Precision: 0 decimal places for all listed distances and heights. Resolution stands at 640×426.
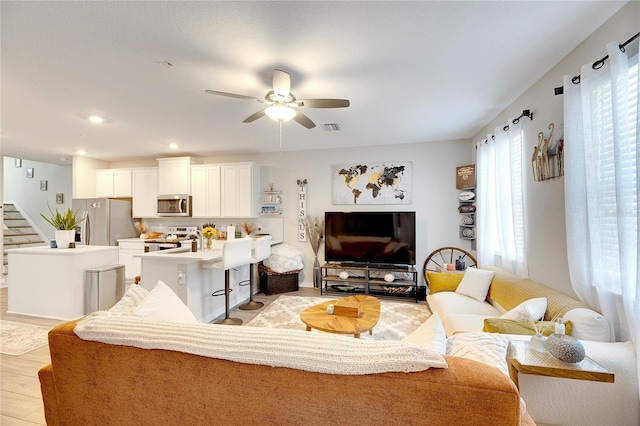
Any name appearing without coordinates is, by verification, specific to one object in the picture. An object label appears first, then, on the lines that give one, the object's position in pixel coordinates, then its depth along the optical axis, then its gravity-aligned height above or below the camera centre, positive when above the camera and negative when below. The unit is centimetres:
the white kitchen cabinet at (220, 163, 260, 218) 508 +57
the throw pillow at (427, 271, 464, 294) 338 -81
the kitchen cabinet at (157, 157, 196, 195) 527 +89
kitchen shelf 529 +32
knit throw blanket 83 -43
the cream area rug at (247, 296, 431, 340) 317 -130
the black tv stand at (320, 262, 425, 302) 441 -103
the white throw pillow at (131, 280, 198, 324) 140 -46
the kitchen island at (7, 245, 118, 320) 354 -77
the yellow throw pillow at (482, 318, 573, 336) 166 -70
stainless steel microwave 523 +31
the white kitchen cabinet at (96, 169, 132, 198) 563 +80
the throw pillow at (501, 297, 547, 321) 193 -68
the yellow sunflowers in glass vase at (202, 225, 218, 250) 367 -18
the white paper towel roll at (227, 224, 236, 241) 481 -22
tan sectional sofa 77 -55
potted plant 372 -11
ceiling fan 217 +101
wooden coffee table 222 -90
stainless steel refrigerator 522 +0
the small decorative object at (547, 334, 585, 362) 127 -63
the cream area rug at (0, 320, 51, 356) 272 -125
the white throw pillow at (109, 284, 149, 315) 145 -45
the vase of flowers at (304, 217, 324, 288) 495 -33
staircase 611 -21
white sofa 139 -92
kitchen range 518 -37
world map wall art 472 +62
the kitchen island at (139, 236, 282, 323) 311 -67
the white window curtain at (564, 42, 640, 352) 152 +16
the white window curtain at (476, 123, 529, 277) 275 +16
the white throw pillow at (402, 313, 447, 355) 116 -54
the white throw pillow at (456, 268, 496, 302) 298 -75
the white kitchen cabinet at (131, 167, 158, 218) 554 +60
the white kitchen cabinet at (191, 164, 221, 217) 522 +58
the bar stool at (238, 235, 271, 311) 395 -55
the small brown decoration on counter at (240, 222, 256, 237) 532 -16
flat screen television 443 -33
